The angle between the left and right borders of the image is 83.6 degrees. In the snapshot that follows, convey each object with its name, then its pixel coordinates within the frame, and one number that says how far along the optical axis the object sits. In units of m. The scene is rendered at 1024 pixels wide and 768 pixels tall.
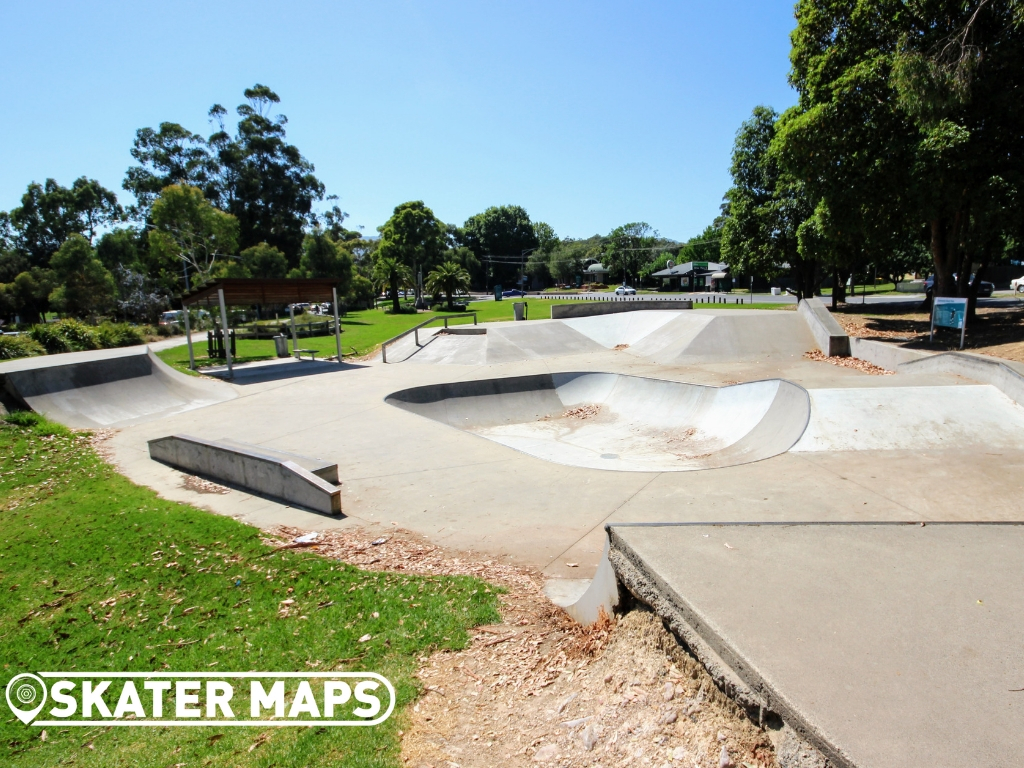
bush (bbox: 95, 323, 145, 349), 22.00
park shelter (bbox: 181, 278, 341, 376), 19.98
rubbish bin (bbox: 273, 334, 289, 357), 24.98
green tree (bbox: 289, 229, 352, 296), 53.91
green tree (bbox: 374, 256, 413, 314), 54.56
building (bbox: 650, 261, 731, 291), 66.94
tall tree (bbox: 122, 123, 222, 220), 58.16
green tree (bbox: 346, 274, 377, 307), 56.22
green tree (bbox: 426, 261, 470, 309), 49.47
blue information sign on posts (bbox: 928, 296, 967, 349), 13.95
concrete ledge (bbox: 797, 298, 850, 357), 17.09
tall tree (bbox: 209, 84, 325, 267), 61.53
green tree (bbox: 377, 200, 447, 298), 62.69
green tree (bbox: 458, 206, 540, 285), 95.06
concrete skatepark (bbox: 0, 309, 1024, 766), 2.79
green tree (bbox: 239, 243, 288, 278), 51.06
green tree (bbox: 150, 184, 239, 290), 40.03
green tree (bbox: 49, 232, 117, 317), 37.88
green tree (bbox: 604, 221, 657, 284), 86.31
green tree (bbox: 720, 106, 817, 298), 26.72
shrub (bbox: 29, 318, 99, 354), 19.50
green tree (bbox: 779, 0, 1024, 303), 13.23
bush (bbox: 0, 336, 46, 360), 17.47
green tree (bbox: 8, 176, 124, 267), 60.06
